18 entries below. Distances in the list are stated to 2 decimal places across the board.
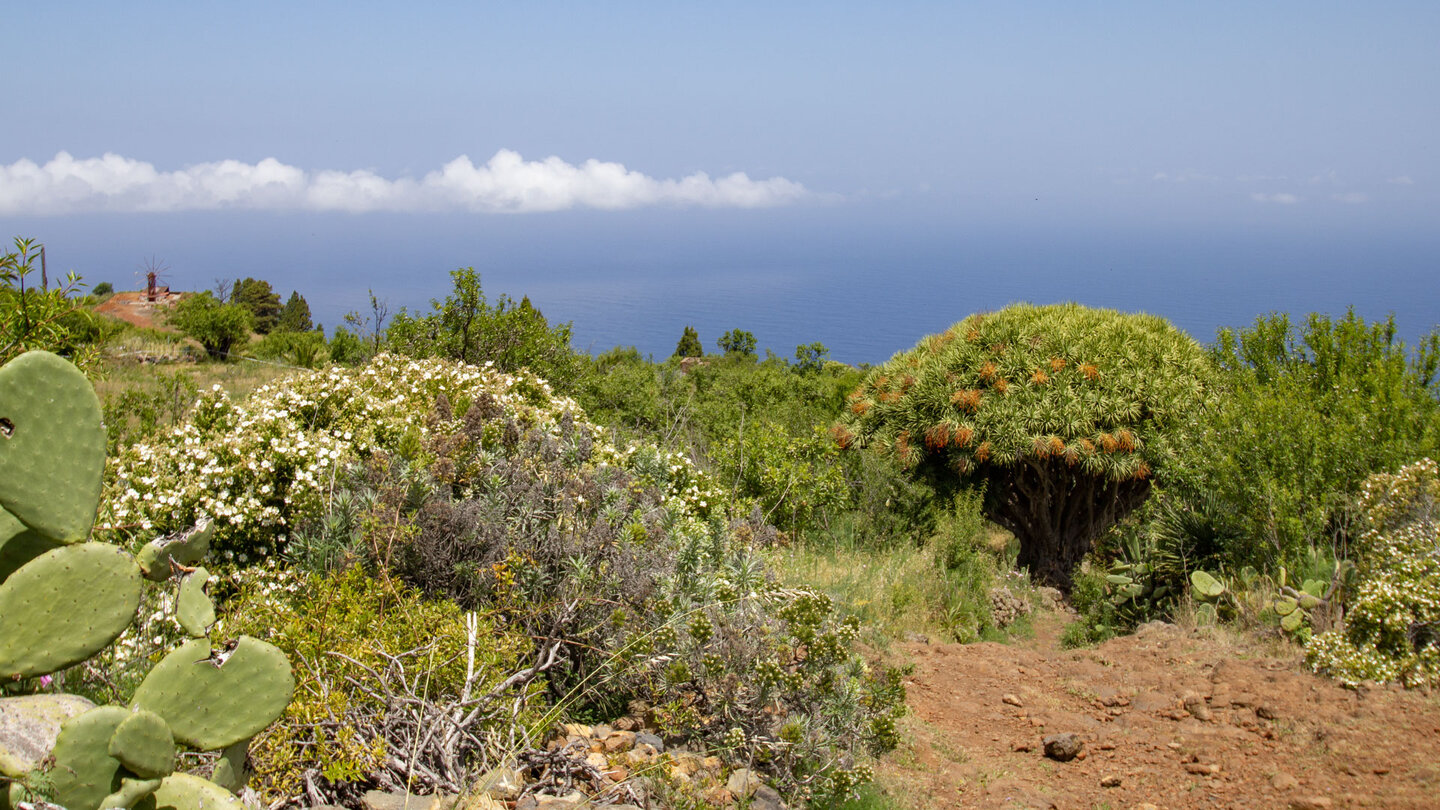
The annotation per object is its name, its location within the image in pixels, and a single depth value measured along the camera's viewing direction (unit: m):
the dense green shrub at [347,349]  12.87
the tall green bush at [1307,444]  7.06
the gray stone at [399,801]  3.37
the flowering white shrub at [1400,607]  5.37
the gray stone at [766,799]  3.85
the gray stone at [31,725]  2.42
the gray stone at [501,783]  3.49
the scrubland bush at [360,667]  3.43
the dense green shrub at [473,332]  10.83
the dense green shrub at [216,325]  22.56
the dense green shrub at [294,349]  20.23
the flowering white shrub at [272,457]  5.78
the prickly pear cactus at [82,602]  2.50
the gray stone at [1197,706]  5.25
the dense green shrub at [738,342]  26.83
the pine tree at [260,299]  35.33
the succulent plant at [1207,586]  7.08
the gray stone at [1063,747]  4.89
